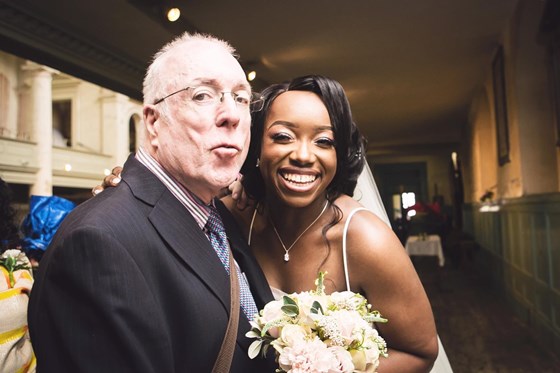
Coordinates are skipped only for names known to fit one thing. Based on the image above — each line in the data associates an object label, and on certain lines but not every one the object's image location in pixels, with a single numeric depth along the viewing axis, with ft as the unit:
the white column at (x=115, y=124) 22.74
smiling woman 5.49
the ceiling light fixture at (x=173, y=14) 16.11
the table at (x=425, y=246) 31.93
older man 3.06
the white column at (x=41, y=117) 18.10
